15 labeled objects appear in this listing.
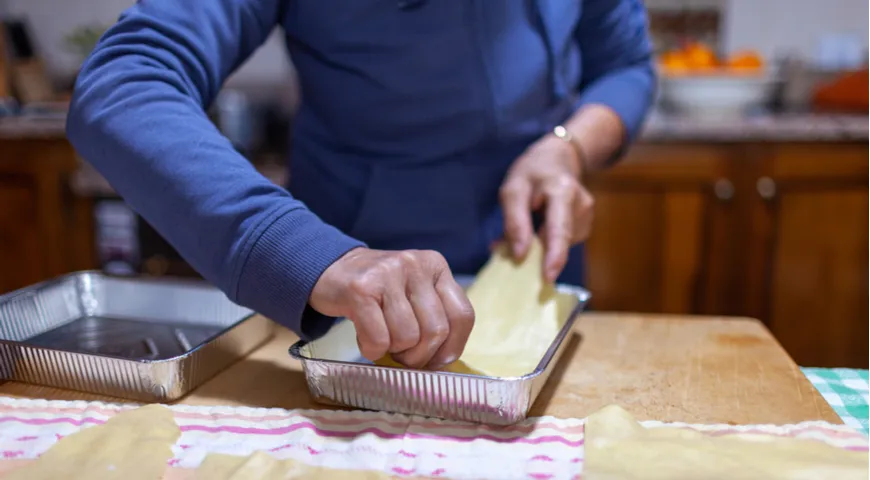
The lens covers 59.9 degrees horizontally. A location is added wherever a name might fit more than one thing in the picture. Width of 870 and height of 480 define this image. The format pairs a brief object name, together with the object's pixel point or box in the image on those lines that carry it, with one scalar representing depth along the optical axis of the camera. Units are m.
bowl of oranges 1.85
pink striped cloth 0.55
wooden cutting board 0.64
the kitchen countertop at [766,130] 1.66
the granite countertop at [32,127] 1.80
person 0.59
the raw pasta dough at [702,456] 0.52
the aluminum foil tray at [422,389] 0.58
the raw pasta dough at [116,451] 0.53
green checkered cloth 0.64
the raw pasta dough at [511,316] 0.71
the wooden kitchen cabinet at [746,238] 1.70
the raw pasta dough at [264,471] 0.52
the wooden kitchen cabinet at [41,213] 1.85
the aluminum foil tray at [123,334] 0.65
